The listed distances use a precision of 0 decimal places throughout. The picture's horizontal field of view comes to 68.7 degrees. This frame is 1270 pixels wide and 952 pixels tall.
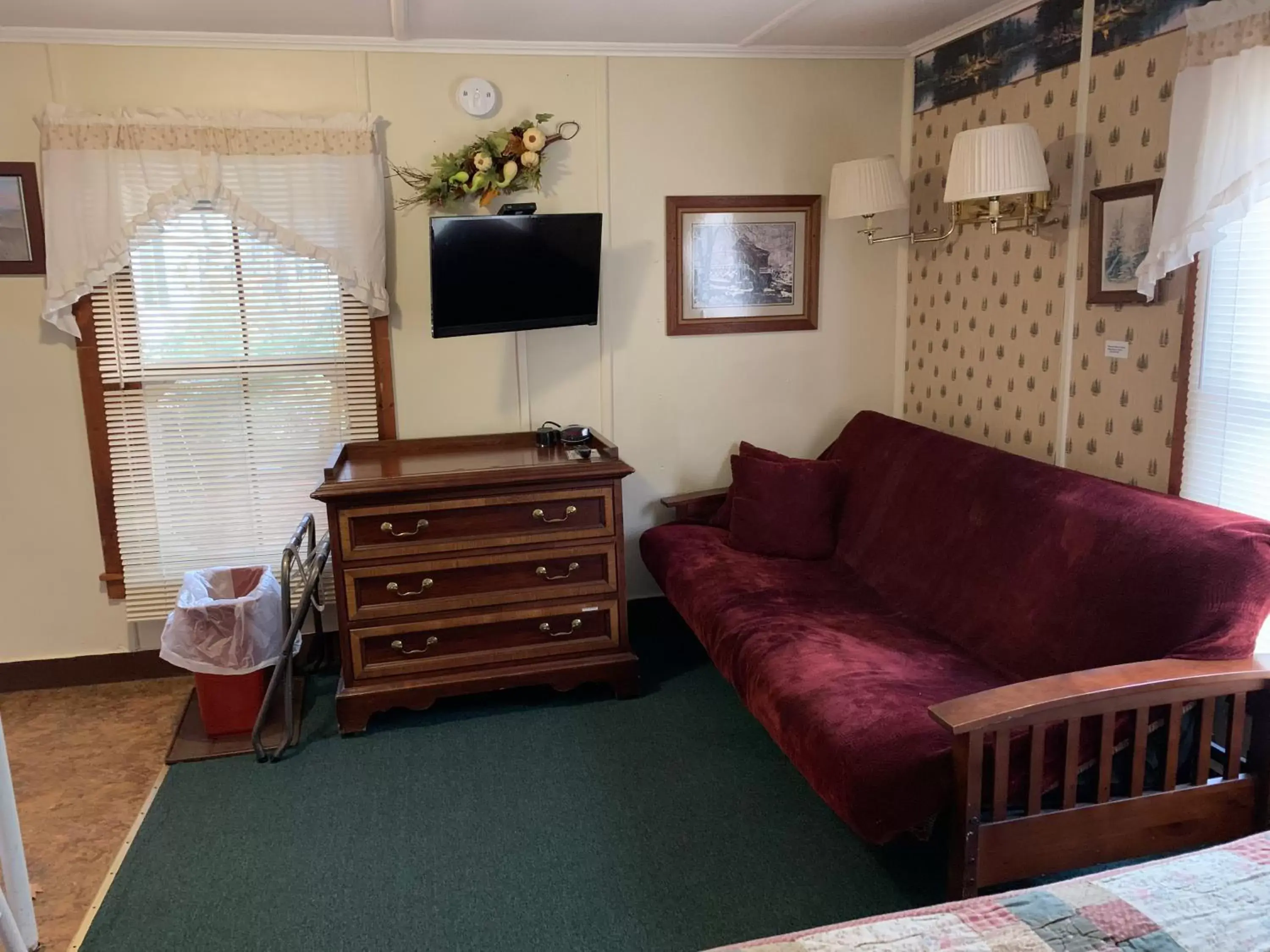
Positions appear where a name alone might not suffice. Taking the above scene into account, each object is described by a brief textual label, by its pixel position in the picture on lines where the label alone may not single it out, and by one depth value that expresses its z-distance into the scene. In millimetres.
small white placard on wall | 2764
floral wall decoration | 3467
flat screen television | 3238
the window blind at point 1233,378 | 2320
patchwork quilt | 1301
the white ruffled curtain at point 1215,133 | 2176
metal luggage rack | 3049
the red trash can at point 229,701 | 3145
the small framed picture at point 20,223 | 3293
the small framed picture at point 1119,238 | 2646
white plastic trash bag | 3084
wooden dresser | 3113
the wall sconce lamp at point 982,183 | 2805
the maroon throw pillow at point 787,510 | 3551
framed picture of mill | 3818
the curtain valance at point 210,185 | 3273
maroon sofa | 2033
